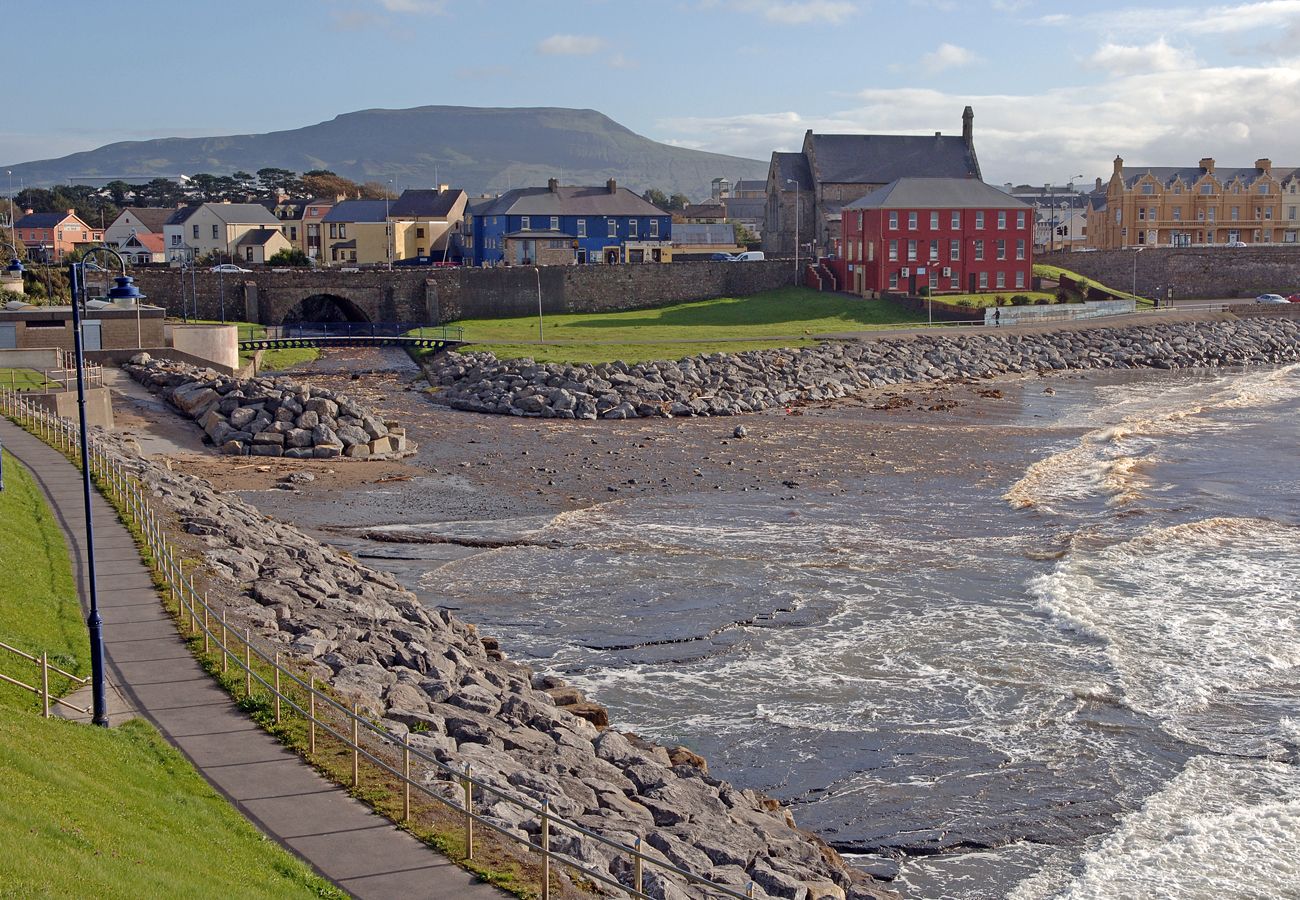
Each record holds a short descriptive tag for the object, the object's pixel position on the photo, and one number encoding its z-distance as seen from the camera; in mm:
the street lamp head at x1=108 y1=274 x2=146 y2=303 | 18172
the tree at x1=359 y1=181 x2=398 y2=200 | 166125
